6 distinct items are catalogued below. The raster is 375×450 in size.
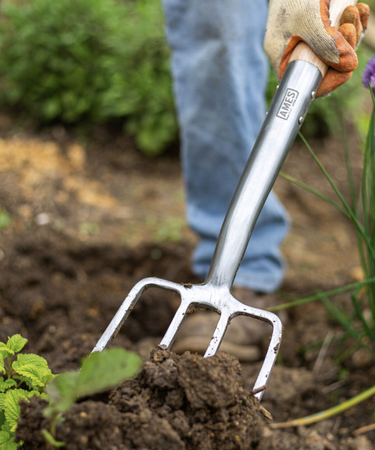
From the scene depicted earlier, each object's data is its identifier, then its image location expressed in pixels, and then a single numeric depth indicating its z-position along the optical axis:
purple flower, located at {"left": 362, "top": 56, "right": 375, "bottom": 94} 0.99
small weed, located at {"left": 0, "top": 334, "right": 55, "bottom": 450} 0.74
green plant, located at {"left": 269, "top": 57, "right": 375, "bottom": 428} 1.01
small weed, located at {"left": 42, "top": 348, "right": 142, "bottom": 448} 0.61
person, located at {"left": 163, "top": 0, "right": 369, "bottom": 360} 1.42
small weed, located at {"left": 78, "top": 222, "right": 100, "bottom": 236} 1.97
